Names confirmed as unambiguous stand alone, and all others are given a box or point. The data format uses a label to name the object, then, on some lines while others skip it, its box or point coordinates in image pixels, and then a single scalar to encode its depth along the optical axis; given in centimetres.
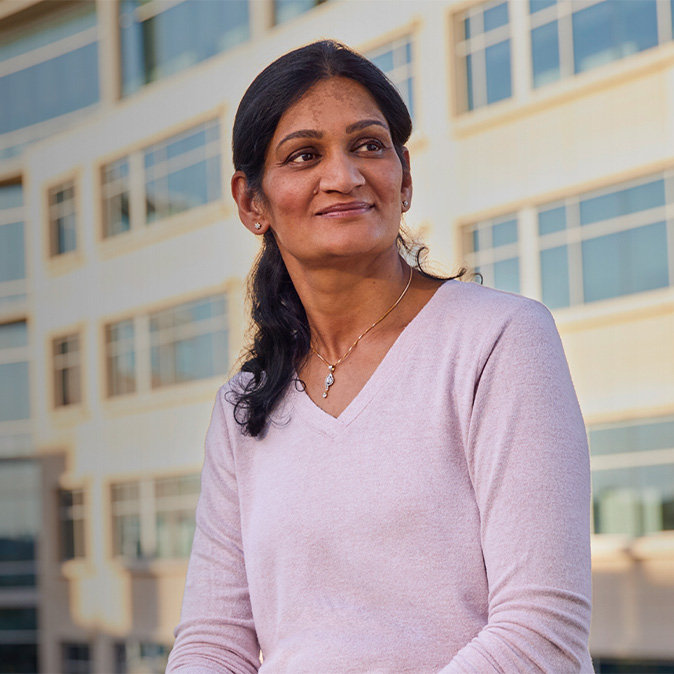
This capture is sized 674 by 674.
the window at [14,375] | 2759
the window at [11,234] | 2816
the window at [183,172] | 2212
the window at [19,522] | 2667
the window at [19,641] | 2639
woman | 154
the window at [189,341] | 2152
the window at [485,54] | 1642
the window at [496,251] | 1608
